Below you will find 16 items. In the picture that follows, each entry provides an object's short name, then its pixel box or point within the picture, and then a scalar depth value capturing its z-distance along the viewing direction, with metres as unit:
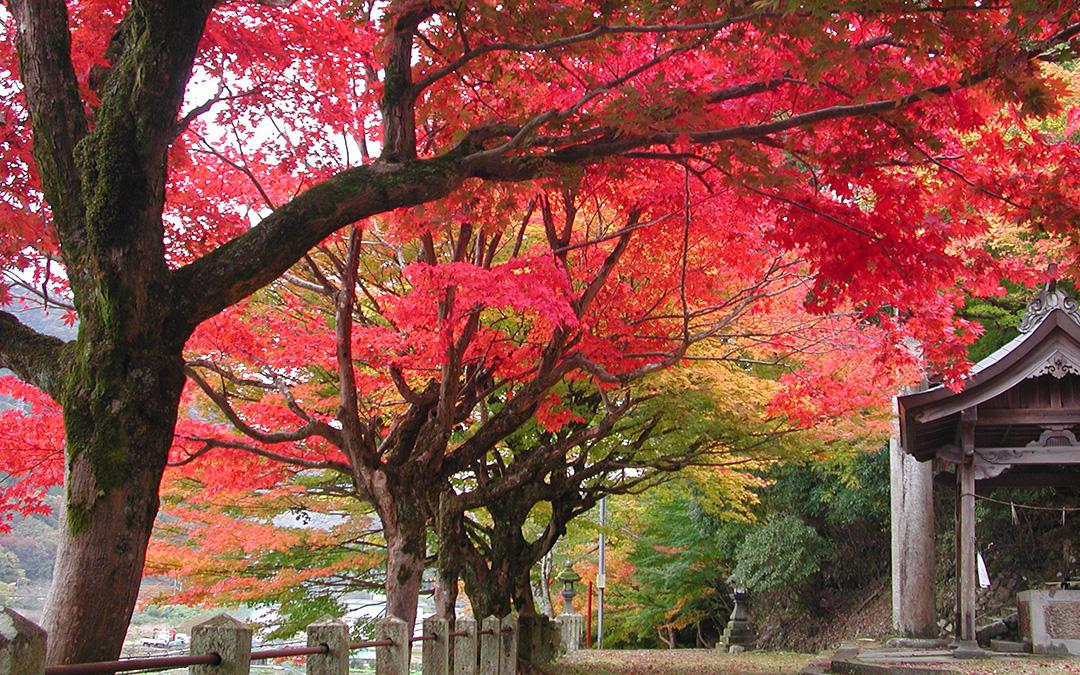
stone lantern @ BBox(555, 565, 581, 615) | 24.99
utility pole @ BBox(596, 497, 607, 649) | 26.39
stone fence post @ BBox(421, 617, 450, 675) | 8.32
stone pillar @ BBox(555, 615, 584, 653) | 24.08
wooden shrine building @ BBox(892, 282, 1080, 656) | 11.29
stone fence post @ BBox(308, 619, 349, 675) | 5.51
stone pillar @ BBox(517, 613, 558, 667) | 15.11
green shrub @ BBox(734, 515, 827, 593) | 23.31
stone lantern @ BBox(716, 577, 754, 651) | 25.28
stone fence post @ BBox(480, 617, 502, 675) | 10.55
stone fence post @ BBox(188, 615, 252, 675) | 4.23
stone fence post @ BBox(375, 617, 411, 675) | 6.79
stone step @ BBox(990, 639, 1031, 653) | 12.14
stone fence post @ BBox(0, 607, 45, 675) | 3.19
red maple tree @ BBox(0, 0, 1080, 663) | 4.97
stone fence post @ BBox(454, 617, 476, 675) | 9.47
